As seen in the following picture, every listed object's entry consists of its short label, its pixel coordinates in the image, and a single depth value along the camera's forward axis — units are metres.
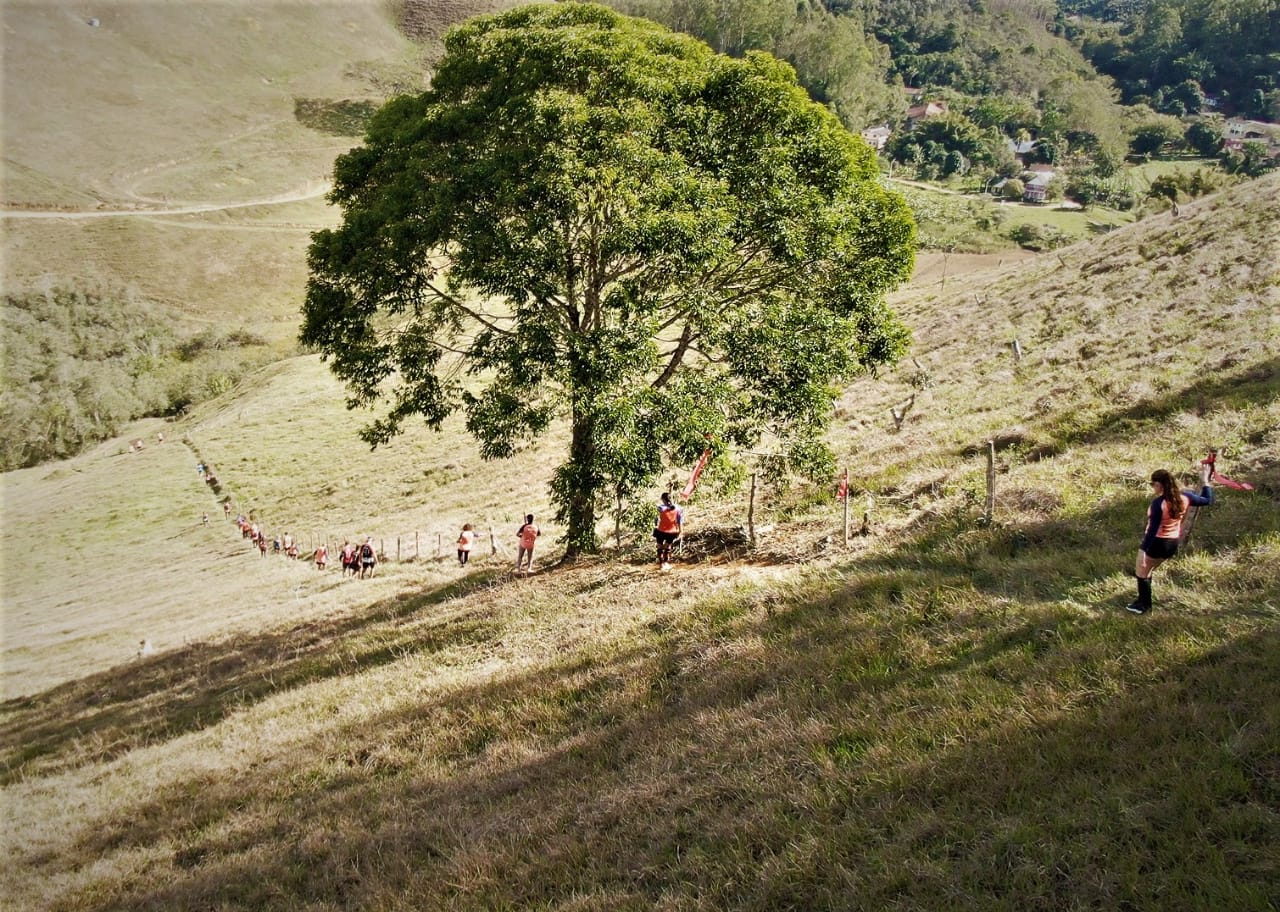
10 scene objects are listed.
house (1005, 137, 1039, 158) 155.12
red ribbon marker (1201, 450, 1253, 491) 8.23
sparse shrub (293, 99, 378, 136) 181.50
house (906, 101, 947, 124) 170.88
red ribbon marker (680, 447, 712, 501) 13.96
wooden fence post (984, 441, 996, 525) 12.05
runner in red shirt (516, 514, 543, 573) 18.64
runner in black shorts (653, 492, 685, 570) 15.12
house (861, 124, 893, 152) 160.05
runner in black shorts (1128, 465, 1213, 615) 8.01
